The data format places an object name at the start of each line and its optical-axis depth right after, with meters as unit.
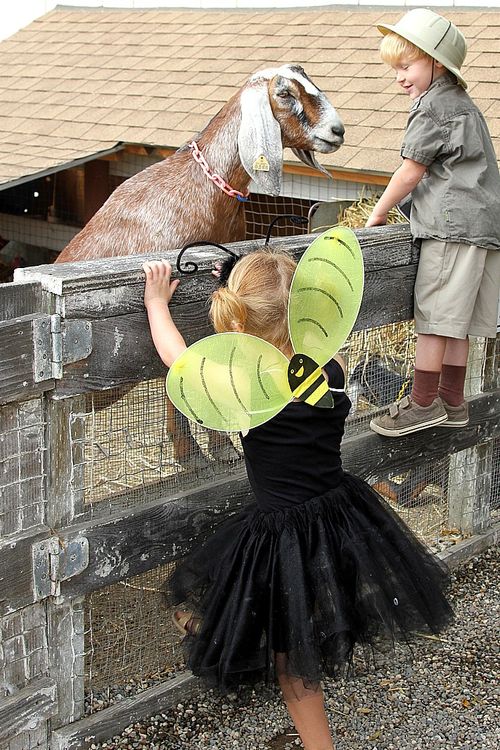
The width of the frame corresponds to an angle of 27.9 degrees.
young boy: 3.27
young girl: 2.51
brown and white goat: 3.61
